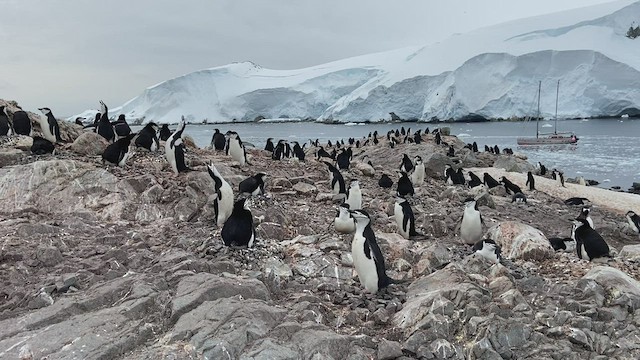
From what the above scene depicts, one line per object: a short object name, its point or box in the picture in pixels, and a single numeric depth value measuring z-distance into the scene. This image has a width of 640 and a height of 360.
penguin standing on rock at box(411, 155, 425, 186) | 13.16
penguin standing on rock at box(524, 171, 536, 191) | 15.27
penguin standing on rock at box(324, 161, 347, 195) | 9.69
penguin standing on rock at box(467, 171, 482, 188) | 13.19
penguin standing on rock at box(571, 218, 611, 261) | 6.50
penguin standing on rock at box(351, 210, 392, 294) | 4.86
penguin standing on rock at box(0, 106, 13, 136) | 9.04
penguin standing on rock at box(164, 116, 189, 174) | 8.12
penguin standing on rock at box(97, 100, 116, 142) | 10.14
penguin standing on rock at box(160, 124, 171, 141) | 12.28
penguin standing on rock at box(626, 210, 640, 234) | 10.13
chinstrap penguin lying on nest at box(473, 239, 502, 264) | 5.66
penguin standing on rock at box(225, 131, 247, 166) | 10.77
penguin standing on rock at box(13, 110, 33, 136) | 9.66
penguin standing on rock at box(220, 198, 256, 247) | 5.39
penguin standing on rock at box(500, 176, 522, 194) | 13.30
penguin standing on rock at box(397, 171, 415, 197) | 9.53
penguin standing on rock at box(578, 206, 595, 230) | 8.41
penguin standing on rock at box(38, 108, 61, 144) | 9.54
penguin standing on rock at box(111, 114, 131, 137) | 10.31
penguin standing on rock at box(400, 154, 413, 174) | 14.39
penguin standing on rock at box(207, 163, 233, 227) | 6.41
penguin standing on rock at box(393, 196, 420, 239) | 7.29
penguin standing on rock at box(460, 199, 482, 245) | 7.26
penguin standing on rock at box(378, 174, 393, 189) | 11.09
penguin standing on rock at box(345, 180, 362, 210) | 8.20
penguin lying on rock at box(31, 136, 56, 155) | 8.31
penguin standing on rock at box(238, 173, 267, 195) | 7.45
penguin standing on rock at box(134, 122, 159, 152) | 9.22
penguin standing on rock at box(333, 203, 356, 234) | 6.36
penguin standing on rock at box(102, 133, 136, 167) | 8.09
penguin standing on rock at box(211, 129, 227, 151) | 12.75
